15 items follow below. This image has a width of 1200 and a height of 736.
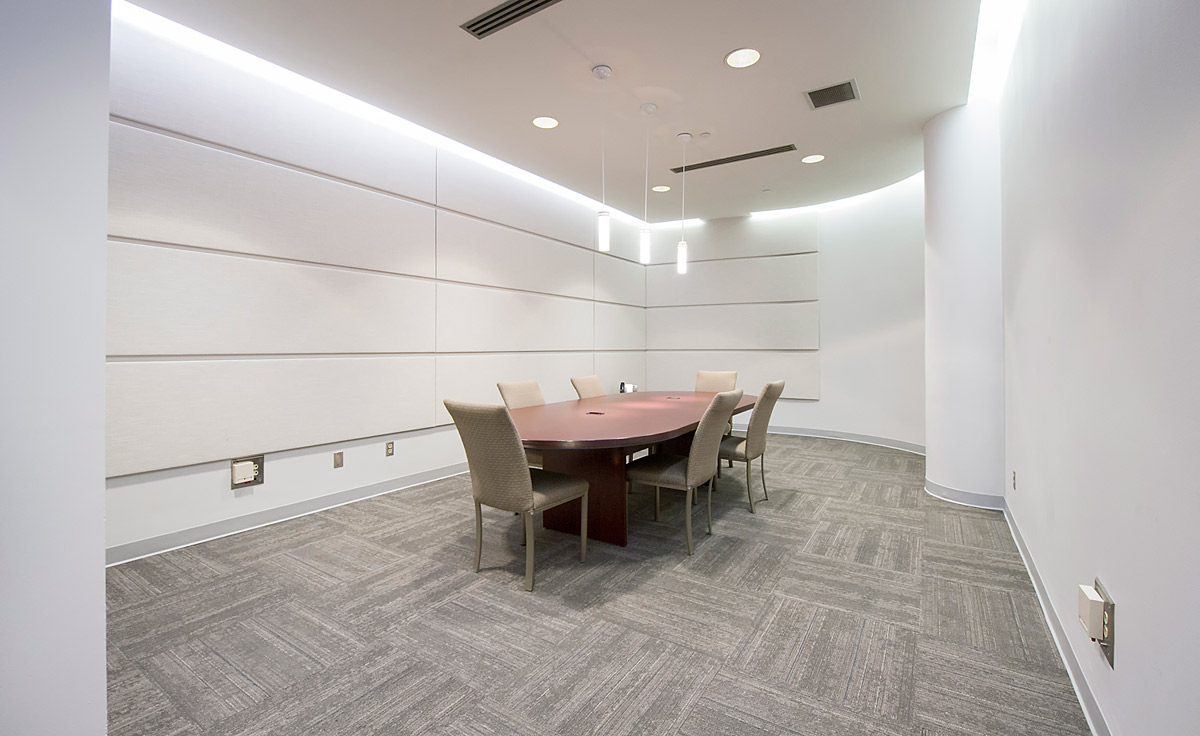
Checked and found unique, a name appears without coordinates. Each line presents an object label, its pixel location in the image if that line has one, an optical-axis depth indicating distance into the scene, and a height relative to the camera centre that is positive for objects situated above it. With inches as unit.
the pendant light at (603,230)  142.9 +39.0
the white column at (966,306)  148.7 +18.4
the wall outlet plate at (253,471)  130.5 -25.7
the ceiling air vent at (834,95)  141.1 +76.6
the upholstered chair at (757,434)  142.9 -18.6
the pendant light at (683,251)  173.9 +41.2
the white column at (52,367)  37.8 +0.4
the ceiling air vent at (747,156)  185.3 +78.9
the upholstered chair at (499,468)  96.0 -19.1
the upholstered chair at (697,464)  117.4 -23.0
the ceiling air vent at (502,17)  105.0 +74.3
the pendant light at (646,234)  151.2 +41.2
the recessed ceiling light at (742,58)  123.7 +75.6
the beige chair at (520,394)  159.6 -7.7
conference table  101.8 -13.6
